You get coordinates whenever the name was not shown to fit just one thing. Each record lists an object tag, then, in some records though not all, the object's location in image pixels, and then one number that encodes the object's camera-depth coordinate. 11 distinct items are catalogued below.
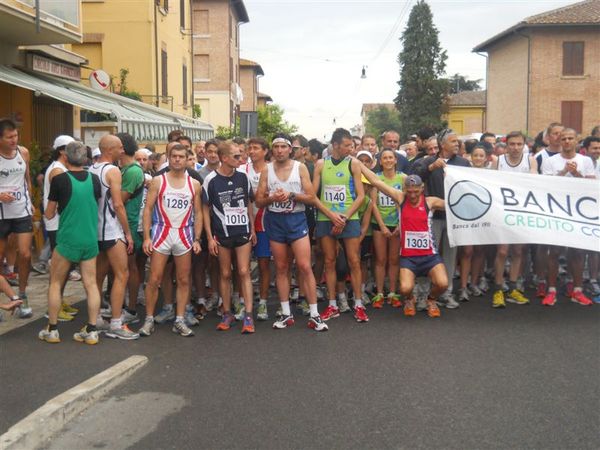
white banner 9.13
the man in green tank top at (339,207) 8.52
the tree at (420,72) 76.19
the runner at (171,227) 7.86
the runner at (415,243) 8.76
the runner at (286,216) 8.20
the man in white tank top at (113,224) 7.68
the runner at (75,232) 7.38
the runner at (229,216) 8.10
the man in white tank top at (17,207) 8.73
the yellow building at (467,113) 73.19
